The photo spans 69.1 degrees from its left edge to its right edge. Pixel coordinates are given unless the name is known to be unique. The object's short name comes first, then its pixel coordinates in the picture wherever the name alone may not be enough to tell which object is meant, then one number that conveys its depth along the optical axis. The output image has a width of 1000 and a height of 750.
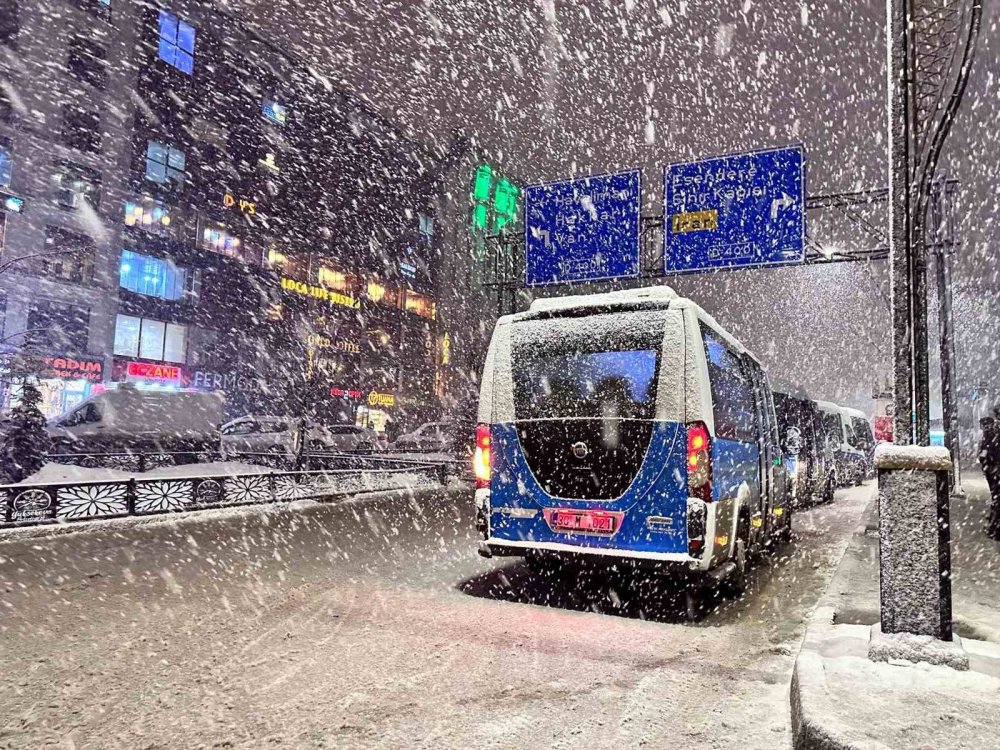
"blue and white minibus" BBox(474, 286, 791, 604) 6.18
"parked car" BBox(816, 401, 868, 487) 25.16
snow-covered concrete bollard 4.16
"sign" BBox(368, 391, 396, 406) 53.34
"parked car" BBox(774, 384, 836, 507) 15.38
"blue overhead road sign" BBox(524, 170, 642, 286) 18.19
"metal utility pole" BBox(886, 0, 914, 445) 4.53
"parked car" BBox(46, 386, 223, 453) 19.30
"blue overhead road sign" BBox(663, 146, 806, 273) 16.23
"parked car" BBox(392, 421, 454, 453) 37.97
